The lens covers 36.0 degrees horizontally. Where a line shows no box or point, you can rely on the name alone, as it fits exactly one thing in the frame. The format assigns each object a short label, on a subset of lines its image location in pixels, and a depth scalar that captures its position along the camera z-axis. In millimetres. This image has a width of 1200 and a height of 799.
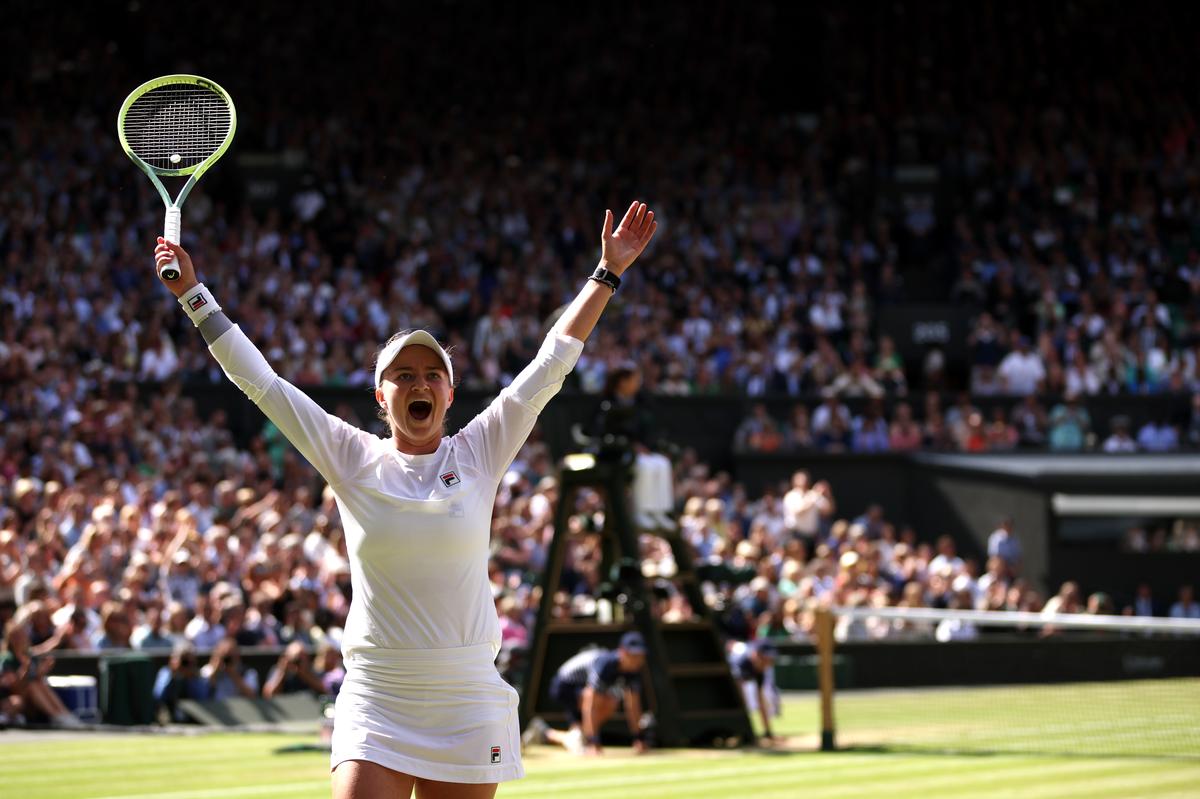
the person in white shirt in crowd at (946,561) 21703
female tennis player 4691
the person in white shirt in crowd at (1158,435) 25516
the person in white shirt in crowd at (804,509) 22688
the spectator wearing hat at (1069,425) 25156
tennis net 14469
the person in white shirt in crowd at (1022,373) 26016
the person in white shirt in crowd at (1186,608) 21828
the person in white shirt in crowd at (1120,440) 24875
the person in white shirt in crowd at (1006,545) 22984
